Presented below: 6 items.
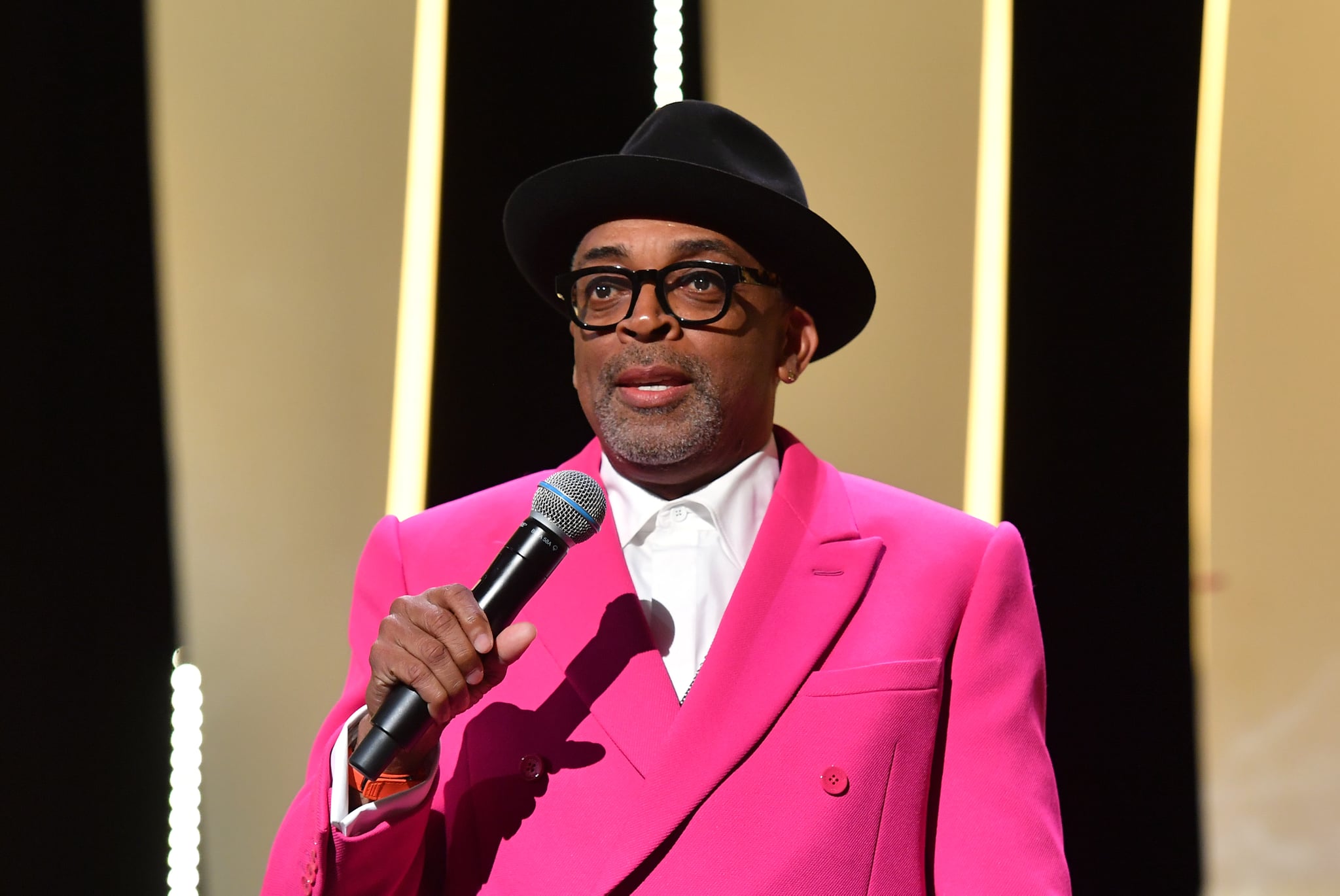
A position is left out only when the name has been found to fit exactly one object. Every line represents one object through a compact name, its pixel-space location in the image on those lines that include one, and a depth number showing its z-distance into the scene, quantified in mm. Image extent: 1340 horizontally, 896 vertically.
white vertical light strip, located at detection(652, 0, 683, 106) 4965
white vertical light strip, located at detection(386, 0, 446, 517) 4801
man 2750
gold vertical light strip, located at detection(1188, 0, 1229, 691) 4770
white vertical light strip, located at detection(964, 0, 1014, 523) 4879
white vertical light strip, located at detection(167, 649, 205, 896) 4449
